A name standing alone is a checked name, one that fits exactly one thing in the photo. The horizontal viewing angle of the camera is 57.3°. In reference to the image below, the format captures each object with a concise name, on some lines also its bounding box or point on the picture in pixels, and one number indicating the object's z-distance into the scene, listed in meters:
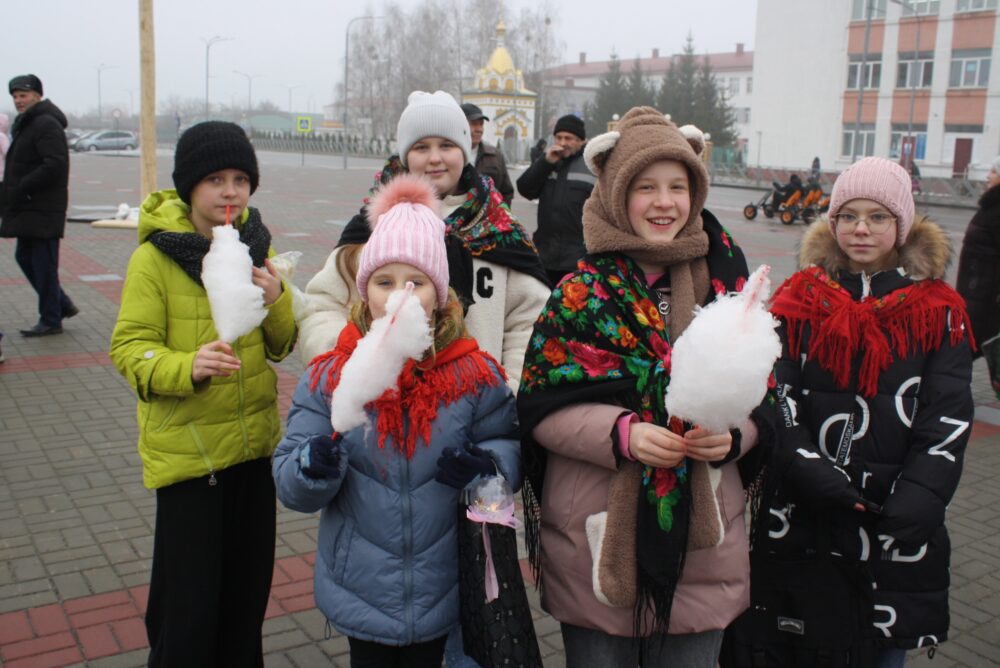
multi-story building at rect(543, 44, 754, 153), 87.50
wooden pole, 13.38
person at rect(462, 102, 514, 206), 7.68
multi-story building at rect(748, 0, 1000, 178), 45.50
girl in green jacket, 2.74
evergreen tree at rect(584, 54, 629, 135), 72.56
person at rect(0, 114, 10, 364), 9.03
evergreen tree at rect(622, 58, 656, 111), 72.00
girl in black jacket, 2.75
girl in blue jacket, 2.38
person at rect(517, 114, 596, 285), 6.38
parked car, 56.62
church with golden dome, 58.12
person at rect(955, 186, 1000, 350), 6.79
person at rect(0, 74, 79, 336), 8.29
